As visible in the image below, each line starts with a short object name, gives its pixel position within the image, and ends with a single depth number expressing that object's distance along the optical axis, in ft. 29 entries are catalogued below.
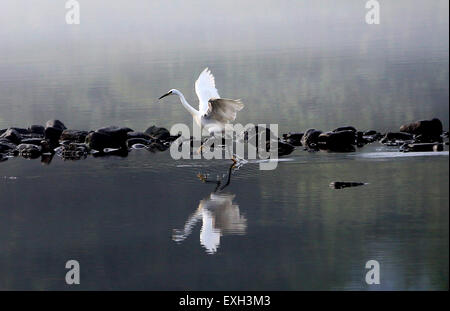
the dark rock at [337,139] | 62.90
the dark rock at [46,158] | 62.34
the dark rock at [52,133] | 70.28
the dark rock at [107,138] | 66.18
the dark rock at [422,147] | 58.85
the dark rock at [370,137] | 63.98
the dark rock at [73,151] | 63.61
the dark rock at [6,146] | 66.23
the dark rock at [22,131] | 73.20
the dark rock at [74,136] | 69.56
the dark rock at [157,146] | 64.64
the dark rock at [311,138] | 63.87
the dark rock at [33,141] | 67.72
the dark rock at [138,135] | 67.46
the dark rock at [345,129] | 65.32
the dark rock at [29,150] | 64.96
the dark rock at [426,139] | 61.72
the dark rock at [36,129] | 73.67
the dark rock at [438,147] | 58.65
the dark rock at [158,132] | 67.62
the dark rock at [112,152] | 63.72
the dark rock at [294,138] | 64.93
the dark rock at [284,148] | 61.36
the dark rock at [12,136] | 69.36
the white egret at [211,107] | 54.14
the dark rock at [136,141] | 66.69
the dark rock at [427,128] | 63.52
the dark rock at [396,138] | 62.90
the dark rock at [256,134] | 64.44
